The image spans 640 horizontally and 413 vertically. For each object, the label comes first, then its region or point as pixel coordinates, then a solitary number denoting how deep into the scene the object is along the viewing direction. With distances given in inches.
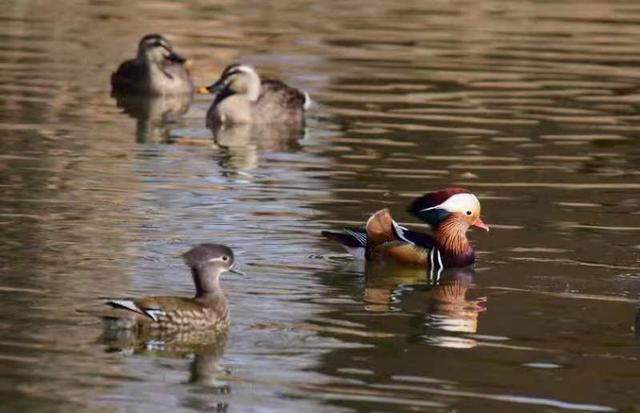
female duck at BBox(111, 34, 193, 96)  1056.2
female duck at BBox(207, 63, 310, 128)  948.0
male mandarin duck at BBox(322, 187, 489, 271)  583.8
